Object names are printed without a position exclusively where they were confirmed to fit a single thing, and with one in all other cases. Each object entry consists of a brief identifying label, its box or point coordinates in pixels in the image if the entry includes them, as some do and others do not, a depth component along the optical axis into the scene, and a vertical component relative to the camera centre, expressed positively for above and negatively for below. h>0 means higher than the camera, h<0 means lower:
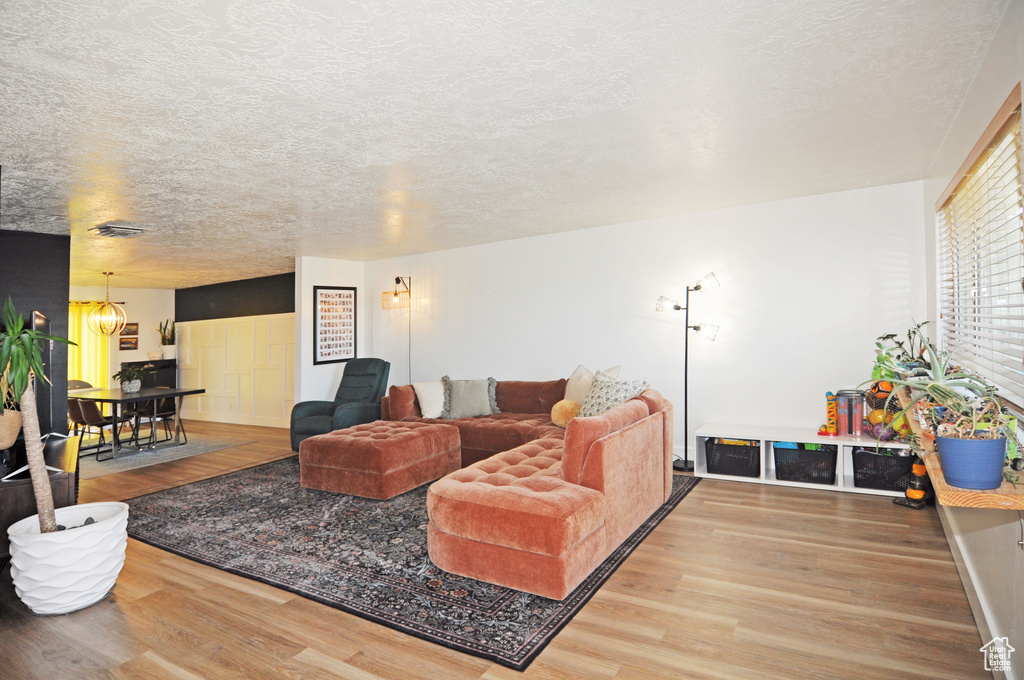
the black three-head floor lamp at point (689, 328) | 4.98 +0.13
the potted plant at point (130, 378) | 6.81 -0.43
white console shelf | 4.11 -0.78
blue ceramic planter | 1.51 -0.34
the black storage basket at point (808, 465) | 4.25 -0.97
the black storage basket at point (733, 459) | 4.51 -0.98
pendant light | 7.30 +0.35
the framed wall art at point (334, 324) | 7.09 +0.27
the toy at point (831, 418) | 4.31 -0.60
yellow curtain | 9.11 -0.13
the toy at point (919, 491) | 3.79 -1.04
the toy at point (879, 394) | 3.96 -0.37
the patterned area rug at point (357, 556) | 2.41 -1.26
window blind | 2.02 +0.44
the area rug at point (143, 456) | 5.73 -1.32
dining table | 6.32 -0.64
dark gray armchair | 5.86 -0.71
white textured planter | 2.51 -1.05
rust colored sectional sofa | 2.62 -0.85
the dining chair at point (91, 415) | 6.45 -0.85
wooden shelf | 1.46 -0.42
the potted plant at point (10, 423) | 3.29 -0.49
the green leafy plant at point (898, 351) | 3.34 -0.06
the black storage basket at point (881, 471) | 4.00 -0.96
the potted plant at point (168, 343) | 9.81 +0.03
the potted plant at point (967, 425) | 1.52 -0.24
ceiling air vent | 4.90 +1.08
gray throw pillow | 5.71 -0.59
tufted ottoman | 4.27 -0.96
